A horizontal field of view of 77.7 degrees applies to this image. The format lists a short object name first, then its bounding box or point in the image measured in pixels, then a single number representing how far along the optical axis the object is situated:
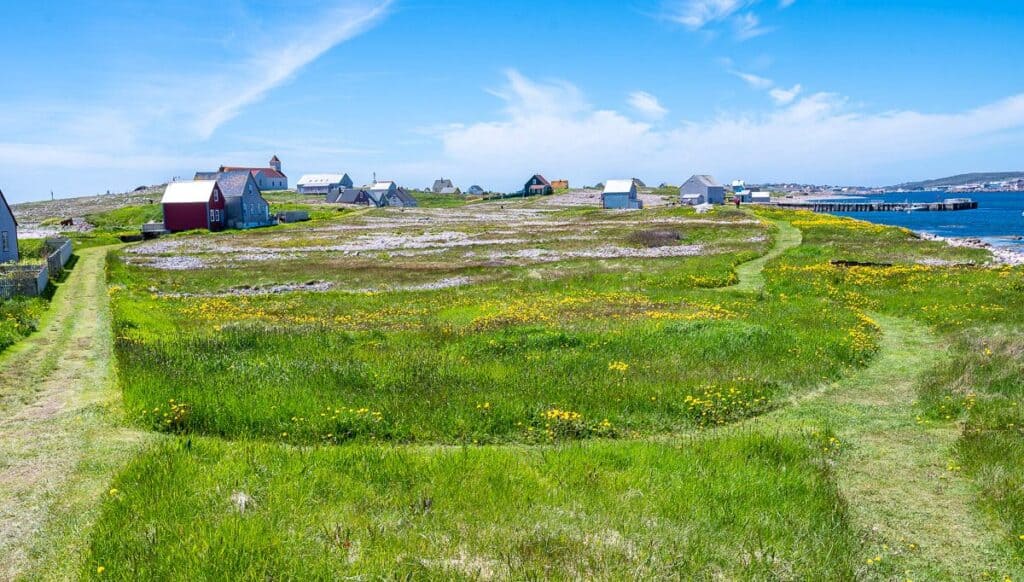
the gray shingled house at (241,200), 93.81
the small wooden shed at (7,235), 41.78
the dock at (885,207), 168.12
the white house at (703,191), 143.12
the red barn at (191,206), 86.81
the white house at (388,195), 162.75
